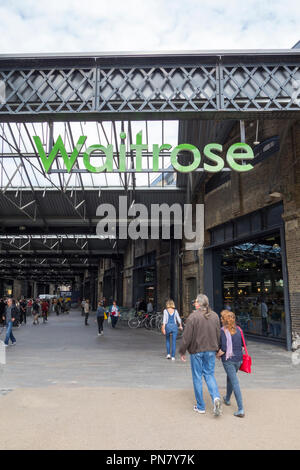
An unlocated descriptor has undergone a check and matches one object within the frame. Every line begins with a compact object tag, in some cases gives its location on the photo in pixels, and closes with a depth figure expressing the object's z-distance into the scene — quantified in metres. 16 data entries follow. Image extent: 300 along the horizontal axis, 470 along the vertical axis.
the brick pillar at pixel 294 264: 11.40
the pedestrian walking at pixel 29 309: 40.28
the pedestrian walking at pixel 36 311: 26.75
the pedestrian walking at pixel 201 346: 5.38
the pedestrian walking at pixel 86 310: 25.45
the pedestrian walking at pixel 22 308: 26.15
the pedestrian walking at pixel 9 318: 13.39
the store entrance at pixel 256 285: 13.36
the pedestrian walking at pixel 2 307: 22.50
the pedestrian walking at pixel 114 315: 22.28
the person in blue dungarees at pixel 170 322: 10.69
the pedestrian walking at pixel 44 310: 27.89
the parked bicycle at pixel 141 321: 22.38
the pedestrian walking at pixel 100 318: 17.84
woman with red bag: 5.44
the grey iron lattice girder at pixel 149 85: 9.88
